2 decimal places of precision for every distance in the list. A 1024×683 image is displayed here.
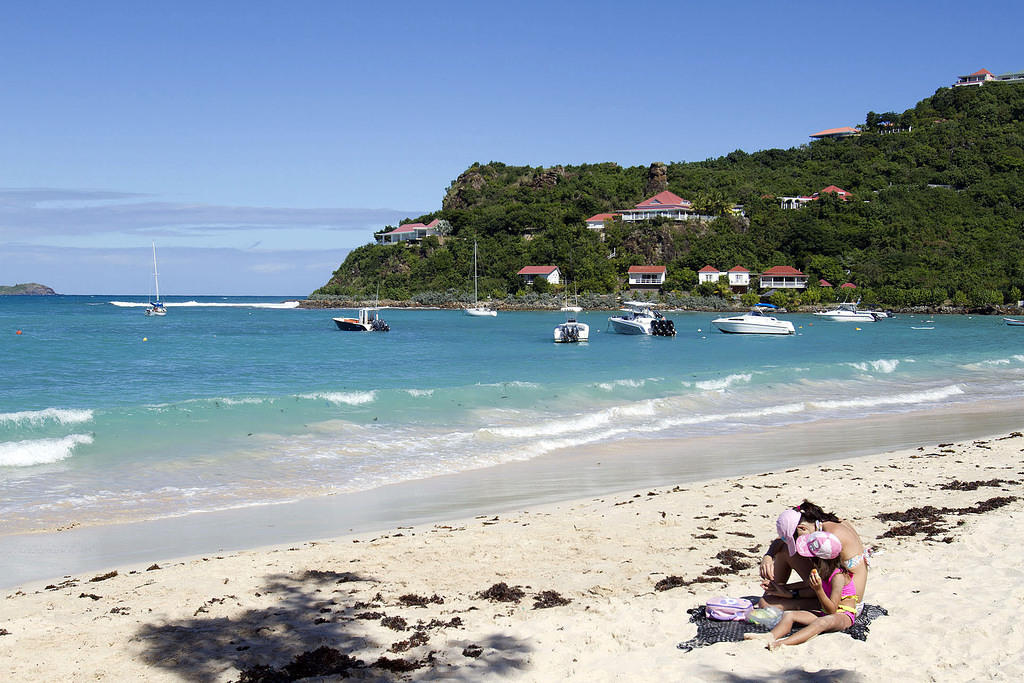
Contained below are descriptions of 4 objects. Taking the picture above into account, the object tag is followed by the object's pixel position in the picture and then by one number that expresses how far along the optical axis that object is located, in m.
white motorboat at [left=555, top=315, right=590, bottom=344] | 49.03
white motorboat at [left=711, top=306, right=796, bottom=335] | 57.72
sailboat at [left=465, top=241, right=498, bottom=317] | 90.19
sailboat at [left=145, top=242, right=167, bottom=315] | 94.38
